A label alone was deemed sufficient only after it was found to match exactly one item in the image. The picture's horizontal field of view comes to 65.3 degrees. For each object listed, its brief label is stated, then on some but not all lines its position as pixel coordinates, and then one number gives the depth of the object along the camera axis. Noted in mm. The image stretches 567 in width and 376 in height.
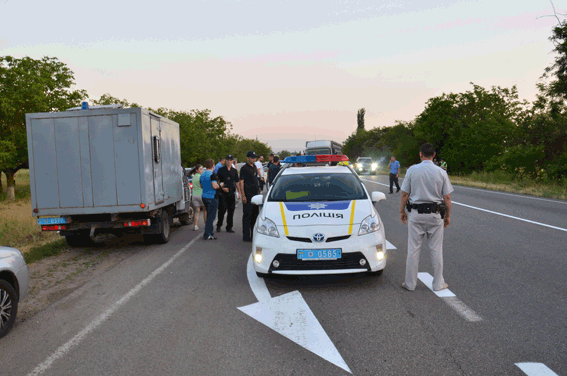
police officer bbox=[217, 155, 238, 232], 10930
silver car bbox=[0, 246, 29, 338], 4480
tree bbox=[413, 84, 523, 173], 46906
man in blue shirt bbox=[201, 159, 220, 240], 10109
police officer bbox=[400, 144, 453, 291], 5371
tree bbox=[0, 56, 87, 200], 33188
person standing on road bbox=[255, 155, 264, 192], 20138
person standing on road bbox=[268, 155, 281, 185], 17469
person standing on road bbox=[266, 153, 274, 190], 17084
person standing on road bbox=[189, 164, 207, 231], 11691
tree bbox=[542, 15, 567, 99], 26141
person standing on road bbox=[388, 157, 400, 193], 21078
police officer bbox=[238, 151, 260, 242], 9781
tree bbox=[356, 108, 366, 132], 148750
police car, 5488
